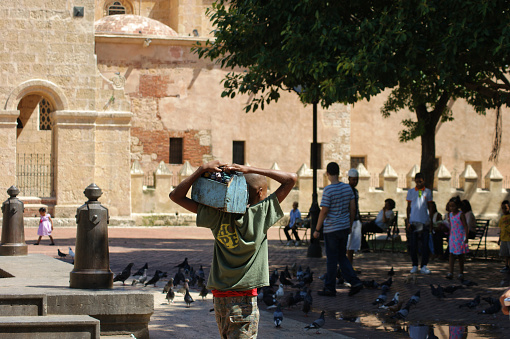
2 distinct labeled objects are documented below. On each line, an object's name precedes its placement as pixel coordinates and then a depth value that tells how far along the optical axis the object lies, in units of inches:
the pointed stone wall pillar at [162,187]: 1015.0
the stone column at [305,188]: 1055.6
